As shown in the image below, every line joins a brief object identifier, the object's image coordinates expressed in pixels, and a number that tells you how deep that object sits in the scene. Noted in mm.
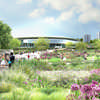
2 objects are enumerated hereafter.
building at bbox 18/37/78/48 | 99062
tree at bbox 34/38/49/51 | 55600
